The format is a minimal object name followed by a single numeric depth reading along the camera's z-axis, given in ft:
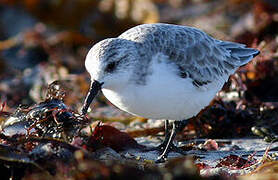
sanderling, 21.83
